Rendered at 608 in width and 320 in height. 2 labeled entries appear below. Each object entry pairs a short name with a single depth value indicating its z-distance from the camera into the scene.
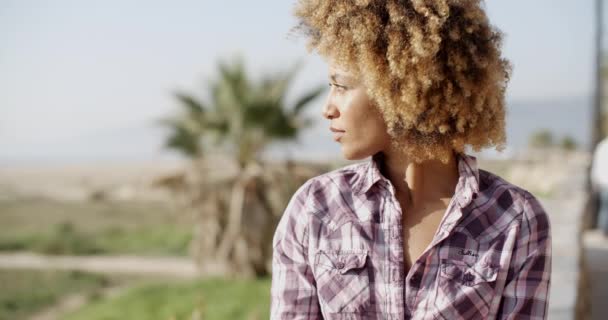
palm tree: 11.81
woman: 1.39
